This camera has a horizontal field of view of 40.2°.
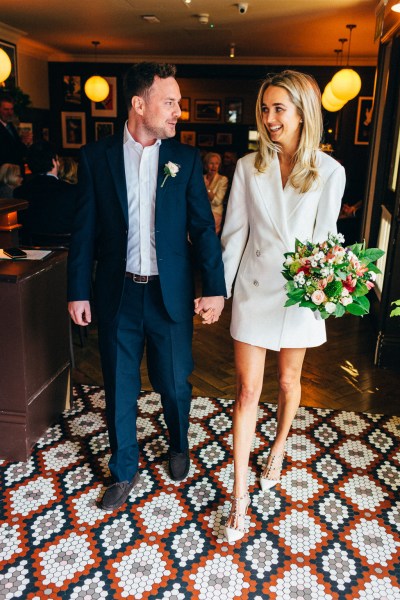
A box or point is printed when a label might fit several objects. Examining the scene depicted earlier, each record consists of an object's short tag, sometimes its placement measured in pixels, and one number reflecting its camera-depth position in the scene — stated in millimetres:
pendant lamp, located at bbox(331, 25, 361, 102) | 7027
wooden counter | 2600
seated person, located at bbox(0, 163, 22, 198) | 5074
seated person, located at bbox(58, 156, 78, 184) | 4906
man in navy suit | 2195
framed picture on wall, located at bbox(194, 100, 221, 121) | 12422
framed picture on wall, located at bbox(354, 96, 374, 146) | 10188
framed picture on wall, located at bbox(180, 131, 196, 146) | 12088
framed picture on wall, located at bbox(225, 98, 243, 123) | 12461
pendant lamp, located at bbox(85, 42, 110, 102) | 8891
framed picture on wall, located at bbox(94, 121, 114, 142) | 11047
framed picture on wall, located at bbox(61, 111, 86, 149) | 11062
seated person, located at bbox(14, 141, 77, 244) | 4098
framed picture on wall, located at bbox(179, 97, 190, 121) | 12469
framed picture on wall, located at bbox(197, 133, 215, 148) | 12159
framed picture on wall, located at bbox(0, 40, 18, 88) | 8854
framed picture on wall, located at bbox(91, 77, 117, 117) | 10898
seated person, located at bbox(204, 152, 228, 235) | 6750
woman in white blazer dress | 2096
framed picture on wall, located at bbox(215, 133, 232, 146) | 12102
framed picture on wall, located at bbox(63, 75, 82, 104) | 10953
